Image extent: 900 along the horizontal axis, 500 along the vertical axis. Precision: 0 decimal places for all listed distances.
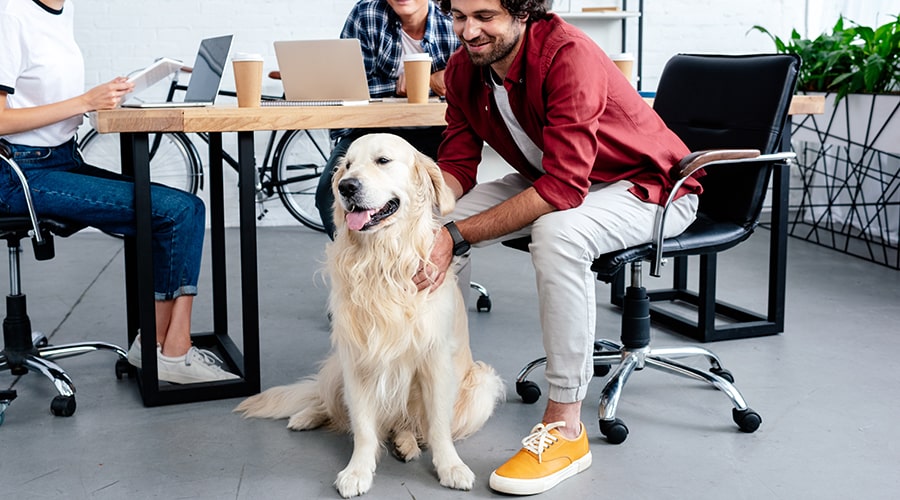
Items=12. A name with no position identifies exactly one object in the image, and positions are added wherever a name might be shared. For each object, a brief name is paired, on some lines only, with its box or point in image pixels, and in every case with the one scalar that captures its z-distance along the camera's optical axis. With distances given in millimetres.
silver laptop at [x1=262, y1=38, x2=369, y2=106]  2617
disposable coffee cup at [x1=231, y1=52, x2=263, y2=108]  2350
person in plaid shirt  3088
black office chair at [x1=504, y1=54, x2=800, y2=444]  2166
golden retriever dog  1854
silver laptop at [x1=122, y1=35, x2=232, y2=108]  2629
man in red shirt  1932
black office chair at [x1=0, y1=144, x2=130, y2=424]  2264
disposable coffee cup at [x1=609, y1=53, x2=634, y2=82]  2854
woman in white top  2281
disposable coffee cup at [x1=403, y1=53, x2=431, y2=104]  2547
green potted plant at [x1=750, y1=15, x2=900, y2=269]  3986
